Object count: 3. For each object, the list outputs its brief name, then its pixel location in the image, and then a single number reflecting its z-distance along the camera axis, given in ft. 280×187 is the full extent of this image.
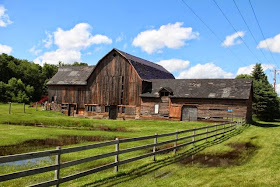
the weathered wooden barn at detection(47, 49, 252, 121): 119.65
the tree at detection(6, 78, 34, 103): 232.73
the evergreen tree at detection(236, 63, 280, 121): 167.02
